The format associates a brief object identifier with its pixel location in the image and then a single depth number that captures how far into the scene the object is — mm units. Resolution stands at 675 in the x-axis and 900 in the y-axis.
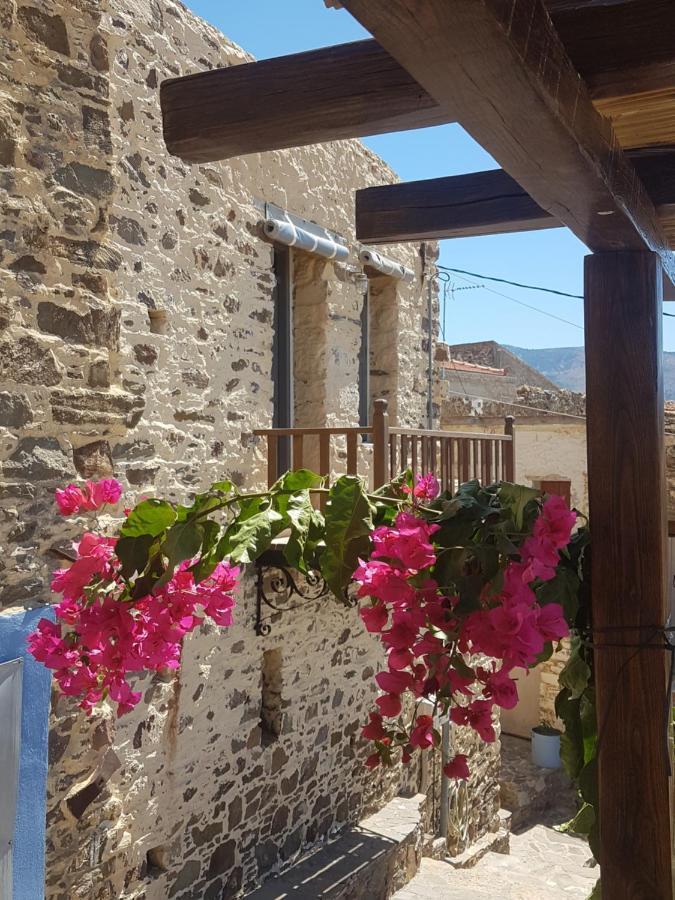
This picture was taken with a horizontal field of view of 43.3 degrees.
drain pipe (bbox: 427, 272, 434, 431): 7883
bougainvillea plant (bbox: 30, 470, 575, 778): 1755
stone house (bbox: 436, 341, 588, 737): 12258
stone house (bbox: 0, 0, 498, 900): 3020
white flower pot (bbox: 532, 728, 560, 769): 11414
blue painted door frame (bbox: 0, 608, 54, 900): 2961
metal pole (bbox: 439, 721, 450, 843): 7645
